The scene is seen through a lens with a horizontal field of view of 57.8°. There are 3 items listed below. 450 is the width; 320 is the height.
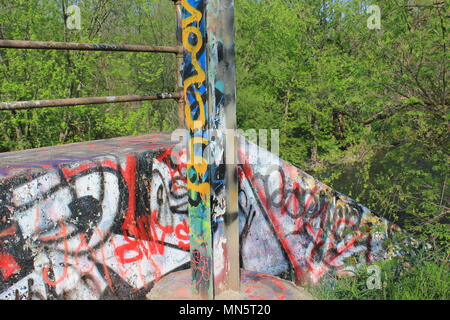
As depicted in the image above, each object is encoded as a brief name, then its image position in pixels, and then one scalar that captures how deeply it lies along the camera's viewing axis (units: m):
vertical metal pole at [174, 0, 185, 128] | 2.55
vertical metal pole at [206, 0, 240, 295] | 2.30
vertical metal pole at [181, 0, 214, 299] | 2.30
